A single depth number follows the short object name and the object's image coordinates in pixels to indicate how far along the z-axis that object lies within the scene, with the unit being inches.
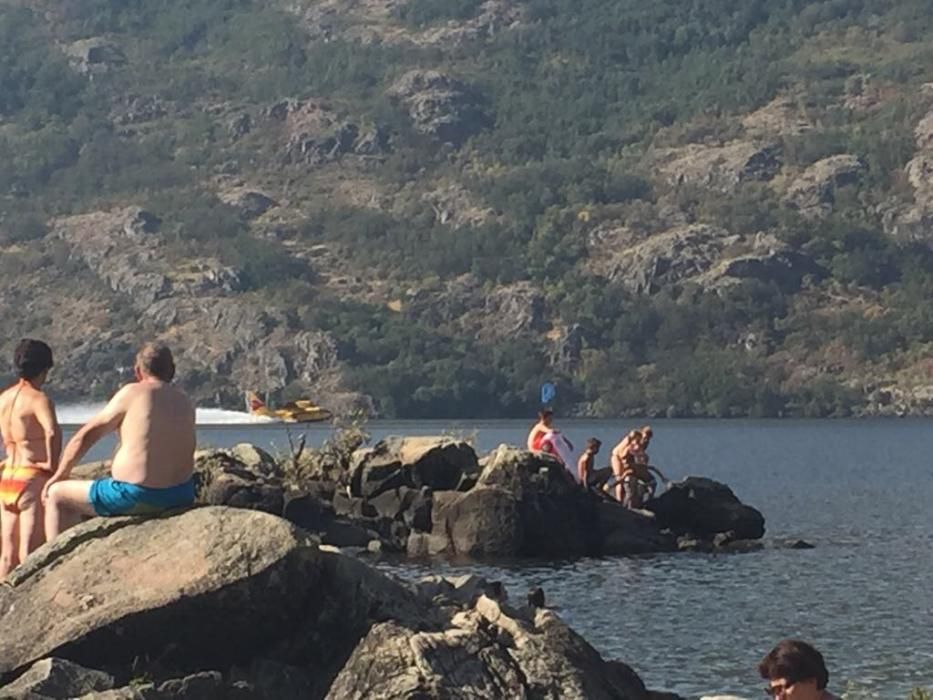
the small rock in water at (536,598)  724.2
